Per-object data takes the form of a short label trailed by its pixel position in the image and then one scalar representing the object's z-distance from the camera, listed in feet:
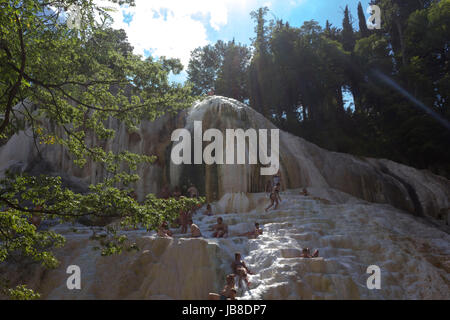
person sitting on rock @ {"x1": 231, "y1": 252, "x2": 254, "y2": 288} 21.85
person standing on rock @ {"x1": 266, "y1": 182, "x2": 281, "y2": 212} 36.19
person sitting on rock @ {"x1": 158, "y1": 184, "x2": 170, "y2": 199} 42.40
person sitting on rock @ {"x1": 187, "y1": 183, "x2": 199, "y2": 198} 41.07
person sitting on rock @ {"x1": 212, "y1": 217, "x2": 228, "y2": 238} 28.94
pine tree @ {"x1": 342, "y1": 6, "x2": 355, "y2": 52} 90.89
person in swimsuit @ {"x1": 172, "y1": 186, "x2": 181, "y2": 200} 40.66
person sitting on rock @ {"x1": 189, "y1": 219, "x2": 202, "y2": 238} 28.07
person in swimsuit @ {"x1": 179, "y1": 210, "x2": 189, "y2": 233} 30.99
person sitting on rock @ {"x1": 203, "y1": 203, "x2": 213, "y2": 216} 37.58
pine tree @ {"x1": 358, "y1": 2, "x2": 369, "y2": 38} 92.27
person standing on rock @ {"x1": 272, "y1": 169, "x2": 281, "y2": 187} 41.27
